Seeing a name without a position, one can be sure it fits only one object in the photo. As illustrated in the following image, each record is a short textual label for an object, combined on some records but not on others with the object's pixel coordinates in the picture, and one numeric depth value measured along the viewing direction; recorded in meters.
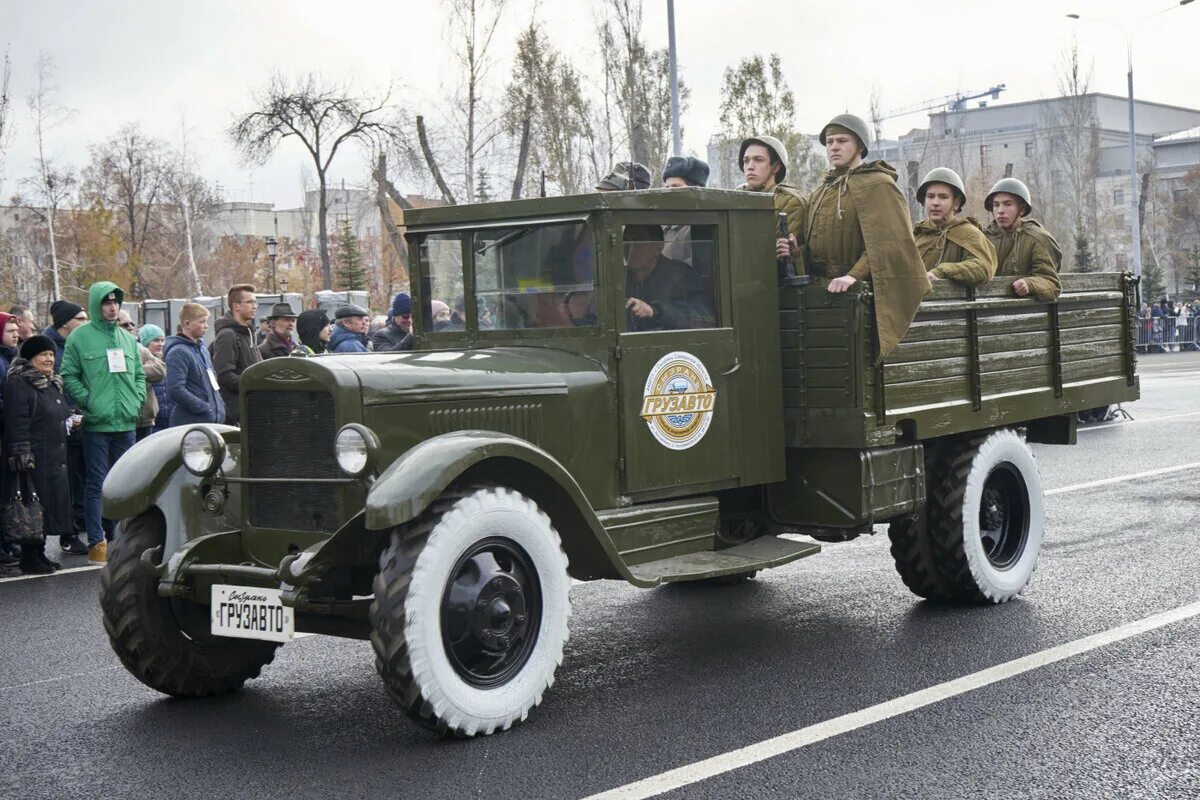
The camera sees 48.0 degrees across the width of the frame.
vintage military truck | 5.00
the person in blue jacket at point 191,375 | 9.95
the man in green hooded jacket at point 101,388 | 9.80
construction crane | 105.31
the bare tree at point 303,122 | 36.50
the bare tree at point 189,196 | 53.19
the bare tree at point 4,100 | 35.59
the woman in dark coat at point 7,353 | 9.65
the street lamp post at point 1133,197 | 39.44
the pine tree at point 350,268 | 51.75
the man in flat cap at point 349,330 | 10.85
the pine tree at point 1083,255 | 44.12
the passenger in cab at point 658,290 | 5.97
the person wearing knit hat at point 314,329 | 11.18
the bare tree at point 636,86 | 35.94
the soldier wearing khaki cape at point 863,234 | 6.42
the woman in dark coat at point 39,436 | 9.30
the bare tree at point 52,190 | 44.66
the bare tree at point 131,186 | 53.66
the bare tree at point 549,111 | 33.56
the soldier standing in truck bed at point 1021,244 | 7.64
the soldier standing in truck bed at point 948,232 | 7.32
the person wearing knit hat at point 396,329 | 10.02
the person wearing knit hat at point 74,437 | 10.53
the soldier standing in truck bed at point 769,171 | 7.15
